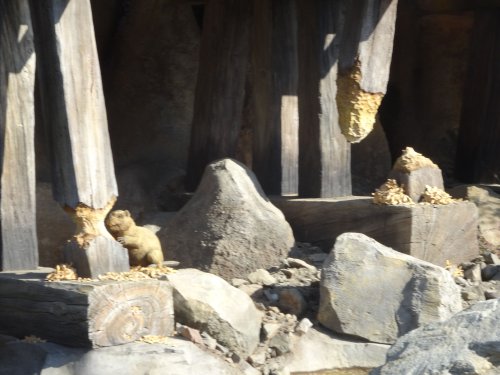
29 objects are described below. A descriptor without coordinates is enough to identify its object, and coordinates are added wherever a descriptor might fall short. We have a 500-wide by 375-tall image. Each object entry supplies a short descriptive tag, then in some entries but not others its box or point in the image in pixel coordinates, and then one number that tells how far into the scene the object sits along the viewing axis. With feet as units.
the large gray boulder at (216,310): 46.24
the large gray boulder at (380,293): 48.14
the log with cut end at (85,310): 41.47
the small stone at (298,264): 53.78
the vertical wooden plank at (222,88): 62.64
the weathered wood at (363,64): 49.85
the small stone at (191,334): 44.62
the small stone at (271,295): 51.01
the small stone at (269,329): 48.39
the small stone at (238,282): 52.08
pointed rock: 53.21
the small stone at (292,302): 50.39
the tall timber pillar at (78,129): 43.01
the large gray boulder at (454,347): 33.55
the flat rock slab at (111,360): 41.47
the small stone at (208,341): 45.55
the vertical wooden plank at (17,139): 47.91
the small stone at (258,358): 46.72
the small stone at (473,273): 54.24
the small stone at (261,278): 52.29
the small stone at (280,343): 47.80
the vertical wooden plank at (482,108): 71.36
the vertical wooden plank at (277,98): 61.46
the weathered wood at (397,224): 53.62
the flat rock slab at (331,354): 47.67
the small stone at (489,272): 54.90
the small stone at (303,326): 48.65
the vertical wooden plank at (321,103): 57.41
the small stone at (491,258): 56.34
